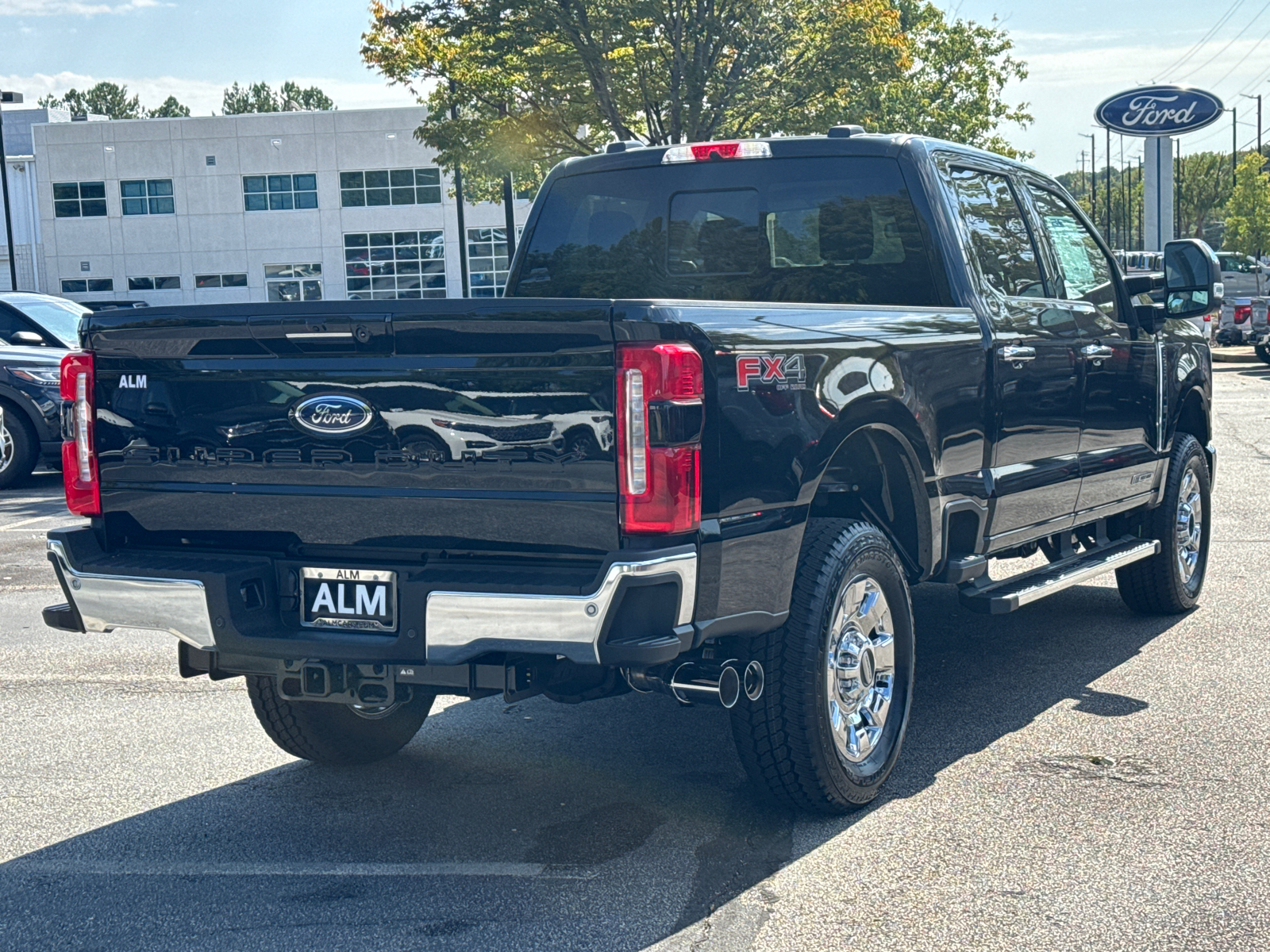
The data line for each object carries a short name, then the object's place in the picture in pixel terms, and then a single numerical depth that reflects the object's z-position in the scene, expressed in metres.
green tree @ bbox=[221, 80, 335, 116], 144.12
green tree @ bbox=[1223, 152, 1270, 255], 63.94
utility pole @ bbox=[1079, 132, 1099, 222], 104.11
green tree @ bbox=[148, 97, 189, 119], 141.25
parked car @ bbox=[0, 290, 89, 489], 13.07
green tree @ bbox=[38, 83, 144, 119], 139.50
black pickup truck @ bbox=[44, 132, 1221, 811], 3.64
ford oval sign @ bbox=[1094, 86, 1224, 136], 30.75
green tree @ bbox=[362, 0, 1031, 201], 21.23
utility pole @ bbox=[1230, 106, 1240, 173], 100.88
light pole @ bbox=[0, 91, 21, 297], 43.43
